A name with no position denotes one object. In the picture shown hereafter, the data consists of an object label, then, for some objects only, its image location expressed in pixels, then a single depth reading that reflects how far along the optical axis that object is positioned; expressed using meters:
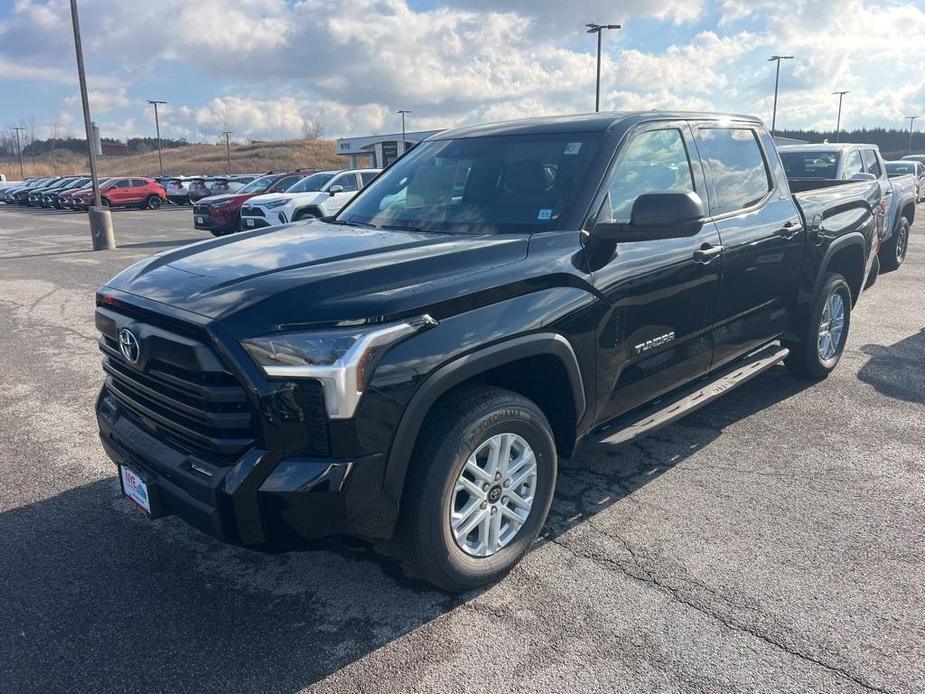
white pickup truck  10.40
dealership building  49.41
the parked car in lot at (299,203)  16.00
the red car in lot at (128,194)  34.53
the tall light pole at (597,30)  33.39
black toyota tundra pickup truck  2.51
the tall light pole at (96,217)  16.08
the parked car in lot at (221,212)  18.16
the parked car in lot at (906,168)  23.68
